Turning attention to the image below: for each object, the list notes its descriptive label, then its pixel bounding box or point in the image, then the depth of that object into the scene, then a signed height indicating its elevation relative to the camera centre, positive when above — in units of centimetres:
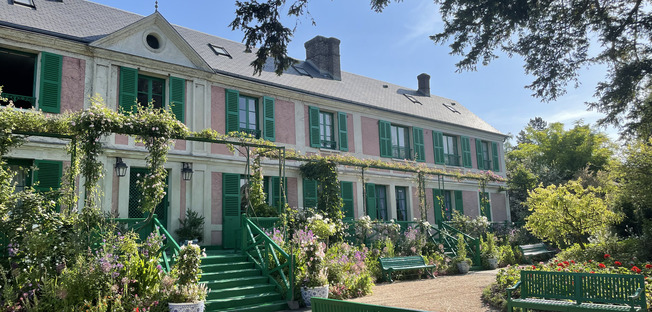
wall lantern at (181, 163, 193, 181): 1158 +134
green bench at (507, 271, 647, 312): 575 -99
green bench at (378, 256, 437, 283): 1073 -103
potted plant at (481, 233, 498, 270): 1373 -107
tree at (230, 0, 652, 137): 752 +299
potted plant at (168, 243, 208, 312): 653 -81
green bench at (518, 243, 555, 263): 1387 -103
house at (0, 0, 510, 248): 1023 +334
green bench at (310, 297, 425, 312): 341 -66
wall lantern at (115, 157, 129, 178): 1048 +136
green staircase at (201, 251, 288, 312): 756 -105
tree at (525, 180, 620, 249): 1072 +2
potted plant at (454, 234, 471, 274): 1251 -112
